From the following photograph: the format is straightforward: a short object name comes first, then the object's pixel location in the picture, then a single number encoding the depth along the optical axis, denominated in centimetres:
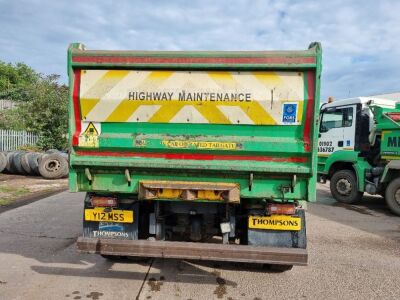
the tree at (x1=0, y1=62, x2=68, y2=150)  2108
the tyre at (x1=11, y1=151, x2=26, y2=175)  1398
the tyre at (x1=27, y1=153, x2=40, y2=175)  1358
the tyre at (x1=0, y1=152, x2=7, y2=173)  1414
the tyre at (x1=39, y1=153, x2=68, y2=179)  1334
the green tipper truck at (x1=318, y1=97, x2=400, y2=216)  858
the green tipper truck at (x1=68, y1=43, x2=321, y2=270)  358
